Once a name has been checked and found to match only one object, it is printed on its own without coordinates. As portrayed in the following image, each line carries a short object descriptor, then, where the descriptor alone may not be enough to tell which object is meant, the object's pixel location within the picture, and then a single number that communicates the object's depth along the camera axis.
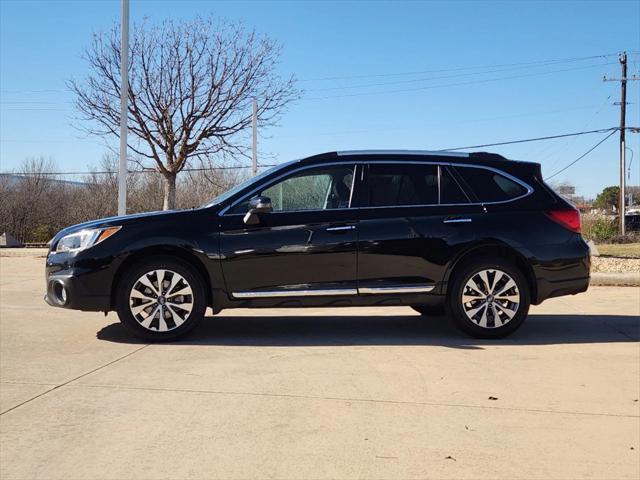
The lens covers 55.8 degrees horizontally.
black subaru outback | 5.66
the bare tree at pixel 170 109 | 20.81
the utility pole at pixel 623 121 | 36.78
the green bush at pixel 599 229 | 29.03
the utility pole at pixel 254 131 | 22.08
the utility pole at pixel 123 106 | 13.02
